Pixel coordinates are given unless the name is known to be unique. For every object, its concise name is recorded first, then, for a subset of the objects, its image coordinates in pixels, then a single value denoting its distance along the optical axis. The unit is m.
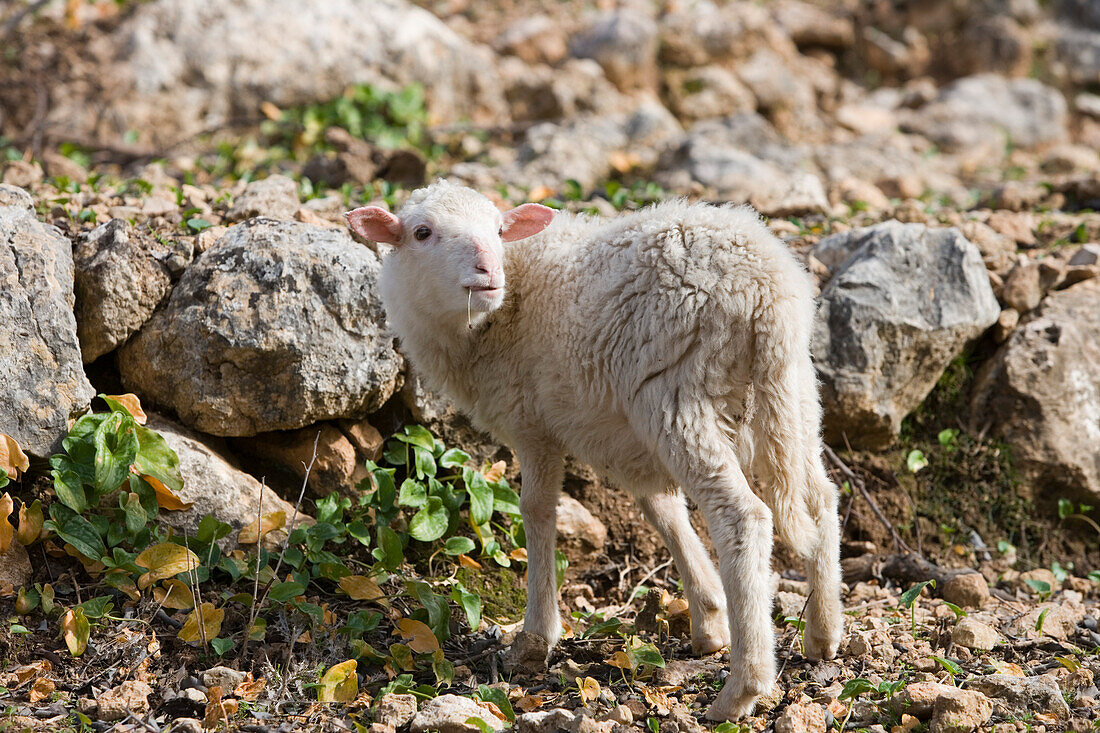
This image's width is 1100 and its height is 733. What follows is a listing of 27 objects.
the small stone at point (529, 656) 8.58
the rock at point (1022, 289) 12.09
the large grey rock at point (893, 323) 11.22
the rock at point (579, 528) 10.66
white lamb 7.76
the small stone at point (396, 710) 7.43
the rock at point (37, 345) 8.83
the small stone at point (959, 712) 7.05
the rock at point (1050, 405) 11.59
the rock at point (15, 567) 8.55
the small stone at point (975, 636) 8.73
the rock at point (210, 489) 9.42
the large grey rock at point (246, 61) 18.41
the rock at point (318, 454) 10.33
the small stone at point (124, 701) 7.39
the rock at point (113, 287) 9.73
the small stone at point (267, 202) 11.44
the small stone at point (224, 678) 7.78
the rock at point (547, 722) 7.18
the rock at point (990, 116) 22.80
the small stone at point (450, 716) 7.14
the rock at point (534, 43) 22.14
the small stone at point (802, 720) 7.28
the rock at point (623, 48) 22.06
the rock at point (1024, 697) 7.41
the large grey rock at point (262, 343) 9.74
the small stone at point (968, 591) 9.95
